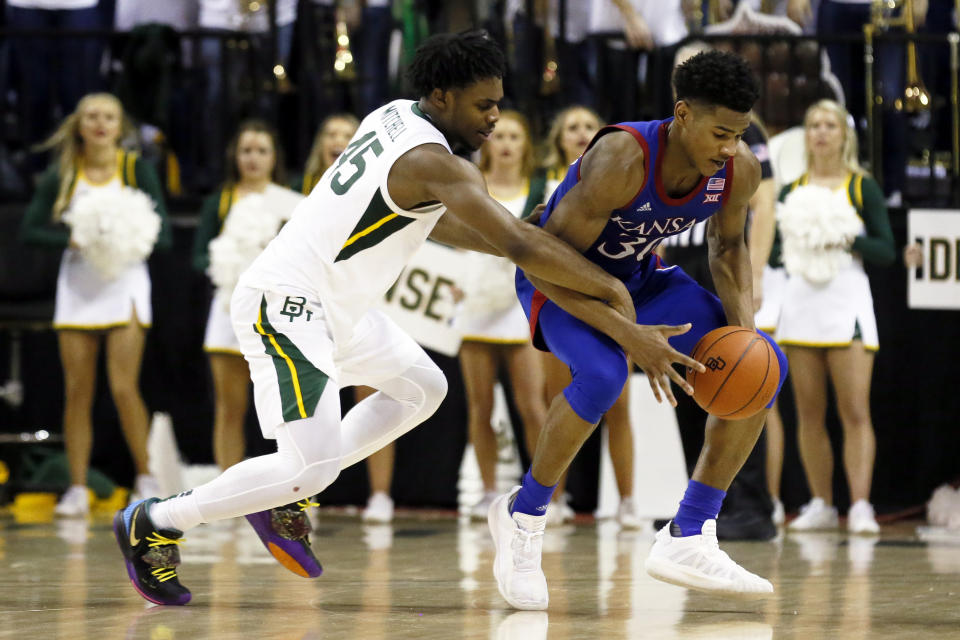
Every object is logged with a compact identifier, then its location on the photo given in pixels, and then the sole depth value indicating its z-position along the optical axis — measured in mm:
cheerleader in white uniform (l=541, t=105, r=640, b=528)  13616
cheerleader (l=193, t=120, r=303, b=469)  14742
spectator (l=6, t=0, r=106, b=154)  16922
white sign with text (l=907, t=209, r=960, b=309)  14320
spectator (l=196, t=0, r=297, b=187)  16937
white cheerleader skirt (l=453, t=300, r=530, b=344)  14367
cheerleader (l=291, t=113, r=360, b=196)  14648
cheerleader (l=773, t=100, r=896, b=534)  13922
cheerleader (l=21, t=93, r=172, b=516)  15109
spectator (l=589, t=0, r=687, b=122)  15977
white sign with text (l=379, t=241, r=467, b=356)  14508
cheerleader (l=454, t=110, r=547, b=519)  14242
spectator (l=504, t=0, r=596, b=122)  16594
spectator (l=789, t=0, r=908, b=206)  15539
